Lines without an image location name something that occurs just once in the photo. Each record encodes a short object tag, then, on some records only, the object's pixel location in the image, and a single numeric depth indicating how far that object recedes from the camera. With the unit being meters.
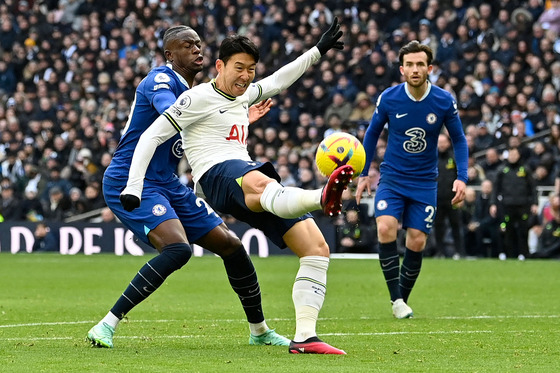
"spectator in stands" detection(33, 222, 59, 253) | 23.73
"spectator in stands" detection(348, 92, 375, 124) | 24.50
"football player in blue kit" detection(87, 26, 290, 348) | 7.87
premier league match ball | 7.25
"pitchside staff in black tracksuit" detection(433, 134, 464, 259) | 20.62
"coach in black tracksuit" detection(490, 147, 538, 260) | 20.55
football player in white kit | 7.21
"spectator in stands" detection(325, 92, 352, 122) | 24.84
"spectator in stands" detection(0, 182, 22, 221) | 25.70
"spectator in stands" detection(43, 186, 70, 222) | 25.09
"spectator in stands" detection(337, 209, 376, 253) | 21.72
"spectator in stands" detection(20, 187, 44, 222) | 25.62
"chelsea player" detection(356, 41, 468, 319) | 10.67
